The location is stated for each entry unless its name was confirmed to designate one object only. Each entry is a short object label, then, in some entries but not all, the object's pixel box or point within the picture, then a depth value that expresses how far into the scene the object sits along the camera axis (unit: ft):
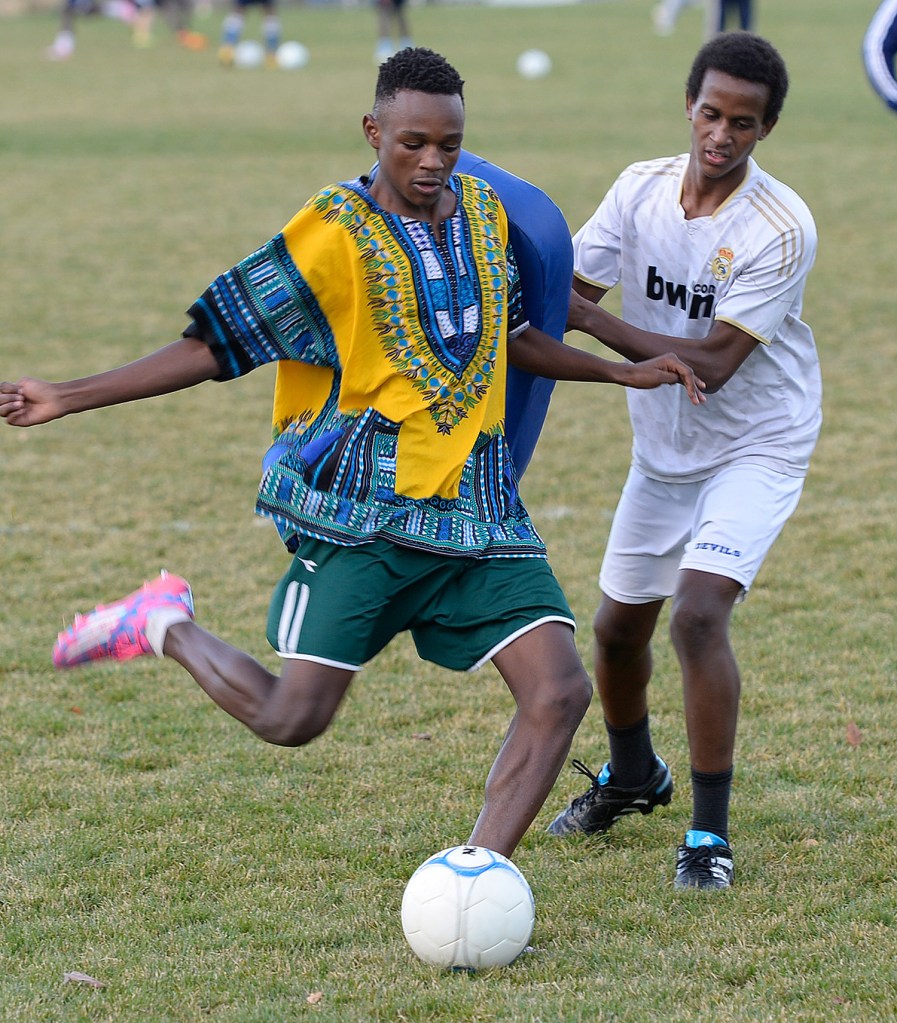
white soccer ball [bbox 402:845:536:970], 23.39
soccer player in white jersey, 26.91
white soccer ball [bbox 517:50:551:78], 167.63
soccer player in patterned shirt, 24.22
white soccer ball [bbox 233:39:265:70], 186.70
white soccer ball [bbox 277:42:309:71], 181.57
